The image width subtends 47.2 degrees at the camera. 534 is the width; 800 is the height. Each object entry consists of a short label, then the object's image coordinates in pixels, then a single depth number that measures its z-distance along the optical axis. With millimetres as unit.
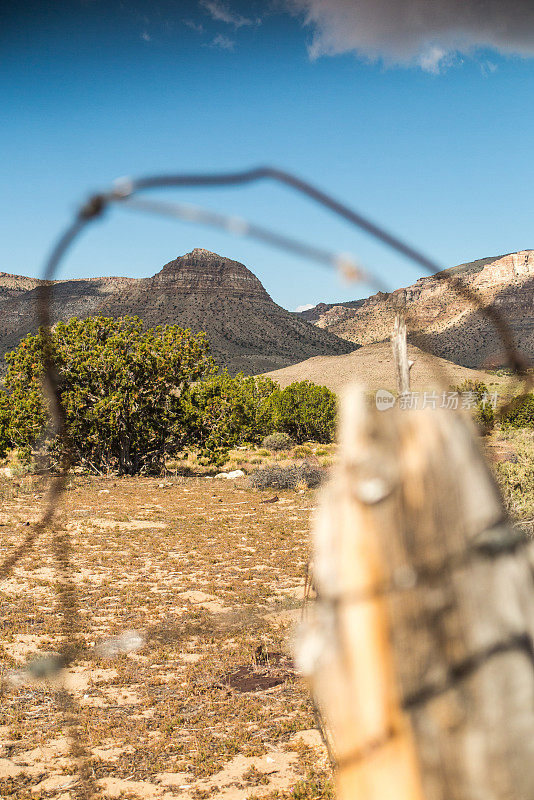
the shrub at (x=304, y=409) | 39969
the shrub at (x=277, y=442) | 37469
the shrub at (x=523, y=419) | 26953
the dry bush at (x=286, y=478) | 23828
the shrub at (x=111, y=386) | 25062
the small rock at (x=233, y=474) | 27297
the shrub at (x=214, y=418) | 26122
